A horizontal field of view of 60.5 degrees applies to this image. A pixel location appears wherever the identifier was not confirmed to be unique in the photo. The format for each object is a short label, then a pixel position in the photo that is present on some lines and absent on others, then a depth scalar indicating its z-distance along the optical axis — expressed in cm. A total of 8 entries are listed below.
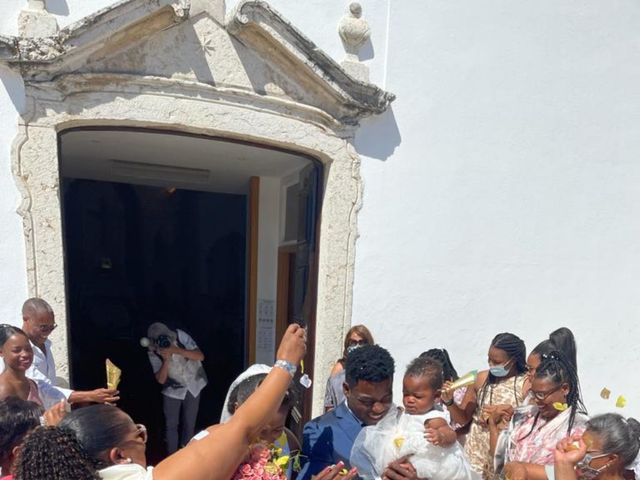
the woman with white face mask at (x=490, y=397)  334
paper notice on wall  665
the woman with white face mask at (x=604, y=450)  220
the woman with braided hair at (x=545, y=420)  267
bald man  336
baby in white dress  223
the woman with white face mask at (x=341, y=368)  387
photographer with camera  536
